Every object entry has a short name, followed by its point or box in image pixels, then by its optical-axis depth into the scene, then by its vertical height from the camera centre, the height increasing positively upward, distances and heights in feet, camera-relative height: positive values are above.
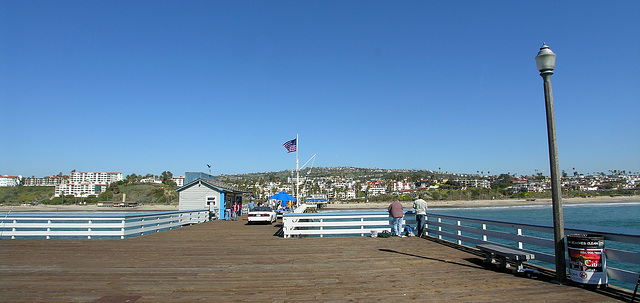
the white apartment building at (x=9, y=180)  586.33 +14.25
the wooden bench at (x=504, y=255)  21.77 -4.58
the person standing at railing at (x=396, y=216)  43.13 -3.91
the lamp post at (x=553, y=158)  20.21 +1.12
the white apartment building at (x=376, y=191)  549.95 -13.41
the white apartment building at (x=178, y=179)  605.81 +11.38
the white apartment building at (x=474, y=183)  570.87 -4.98
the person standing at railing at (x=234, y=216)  82.85 -6.85
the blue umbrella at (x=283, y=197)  96.41 -3.40
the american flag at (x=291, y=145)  82.58 +8.57
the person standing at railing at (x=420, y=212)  42.73 -3.54
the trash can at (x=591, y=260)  18.93 -4.17
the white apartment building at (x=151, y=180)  593.34 +10.70
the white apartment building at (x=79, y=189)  487.33 -0.98
